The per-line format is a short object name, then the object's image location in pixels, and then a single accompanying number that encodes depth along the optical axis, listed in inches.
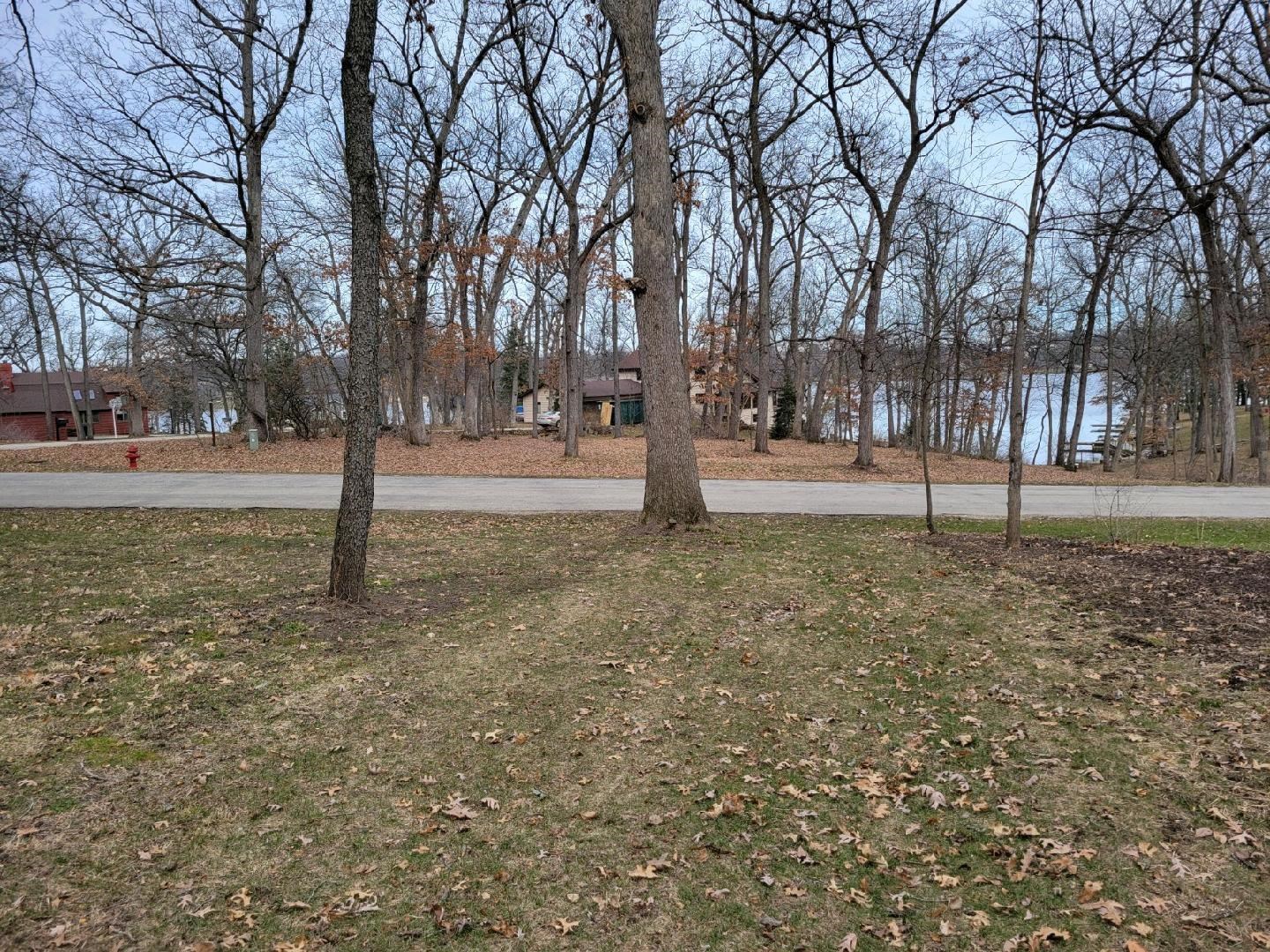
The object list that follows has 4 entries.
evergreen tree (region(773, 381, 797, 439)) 1443.2
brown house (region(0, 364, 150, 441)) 1828.2
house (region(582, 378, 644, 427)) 1905.8
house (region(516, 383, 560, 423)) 2571.4
